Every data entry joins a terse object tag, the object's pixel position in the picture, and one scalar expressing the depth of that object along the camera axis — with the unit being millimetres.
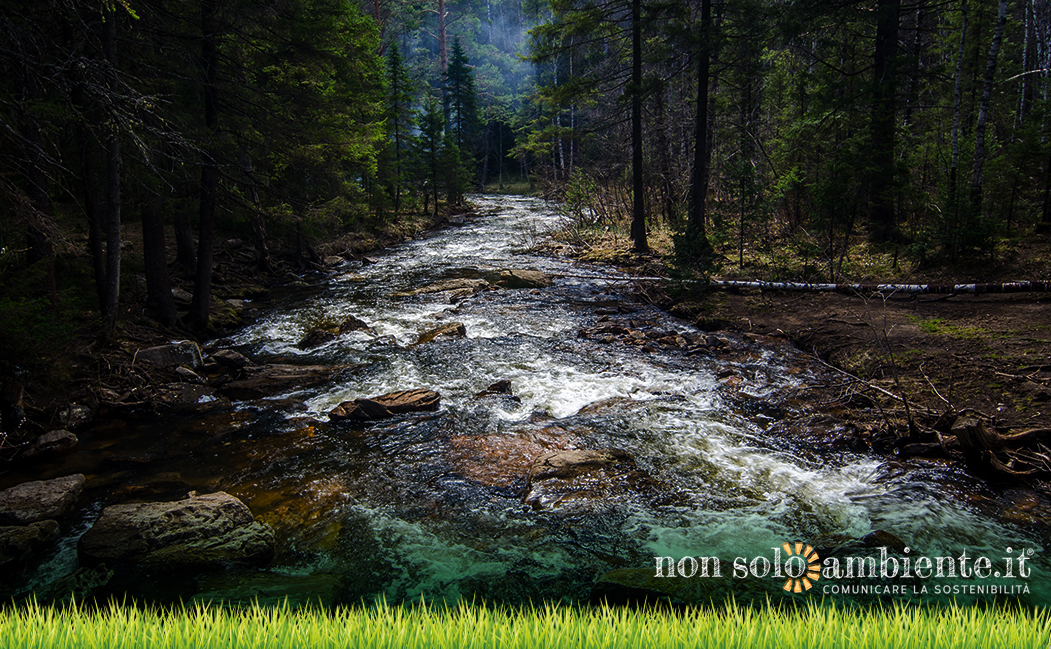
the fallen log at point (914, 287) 9141
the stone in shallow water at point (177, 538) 4566
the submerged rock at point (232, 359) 9795
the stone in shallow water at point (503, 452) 6117
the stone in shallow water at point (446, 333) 11652
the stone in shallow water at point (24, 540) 4605
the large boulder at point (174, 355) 9188
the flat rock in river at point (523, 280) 16578
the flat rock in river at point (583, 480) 5582
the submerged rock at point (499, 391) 8531
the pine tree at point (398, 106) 32062
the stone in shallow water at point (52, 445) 6504
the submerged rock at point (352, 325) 12219
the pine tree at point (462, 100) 48312
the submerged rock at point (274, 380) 8750
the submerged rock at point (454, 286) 16094
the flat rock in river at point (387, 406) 7852
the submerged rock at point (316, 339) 11430
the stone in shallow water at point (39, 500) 5043
